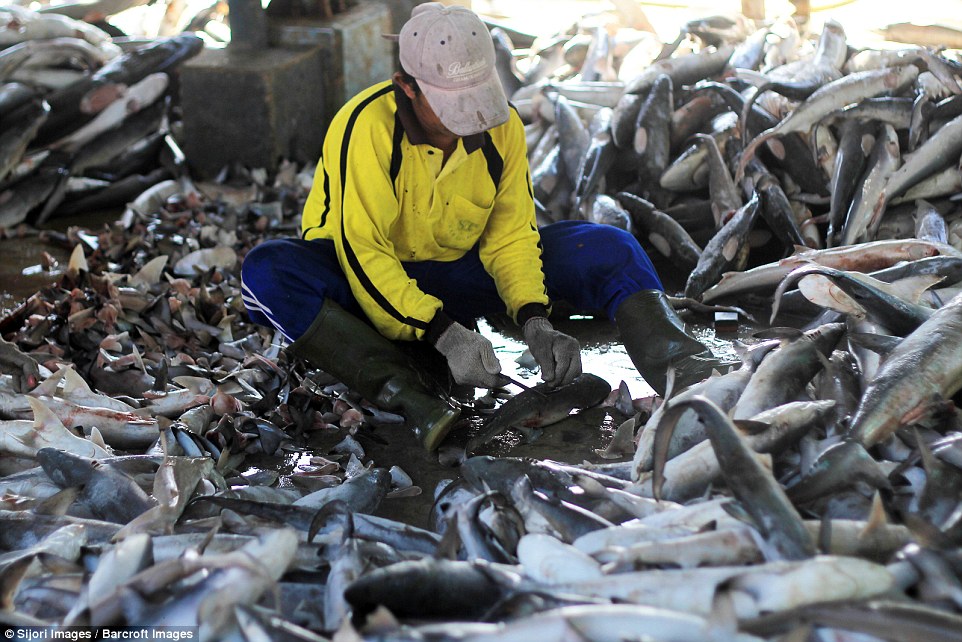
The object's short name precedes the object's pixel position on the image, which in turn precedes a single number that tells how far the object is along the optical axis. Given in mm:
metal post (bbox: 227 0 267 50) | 6859
